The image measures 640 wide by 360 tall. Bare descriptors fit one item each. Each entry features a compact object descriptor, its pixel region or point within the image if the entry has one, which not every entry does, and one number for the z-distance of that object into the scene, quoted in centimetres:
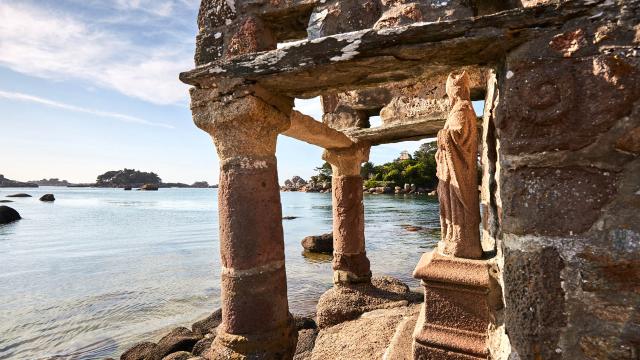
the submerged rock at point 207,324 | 671
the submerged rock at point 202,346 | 564
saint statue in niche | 315
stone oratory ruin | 160
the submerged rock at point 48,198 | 6359
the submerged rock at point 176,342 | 587
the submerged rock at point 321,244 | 1452
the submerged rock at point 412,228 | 1889
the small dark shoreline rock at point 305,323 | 632
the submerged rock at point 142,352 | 582
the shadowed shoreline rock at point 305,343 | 476
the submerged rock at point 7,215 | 2817
